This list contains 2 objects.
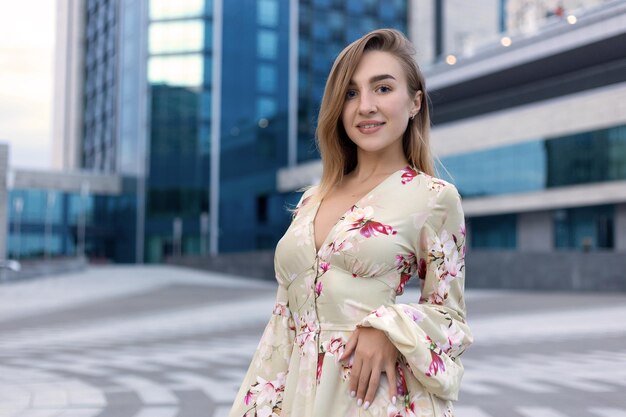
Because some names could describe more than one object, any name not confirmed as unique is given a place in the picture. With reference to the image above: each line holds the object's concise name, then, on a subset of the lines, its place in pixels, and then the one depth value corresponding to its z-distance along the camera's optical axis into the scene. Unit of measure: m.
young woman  2.28
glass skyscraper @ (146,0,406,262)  60.50
